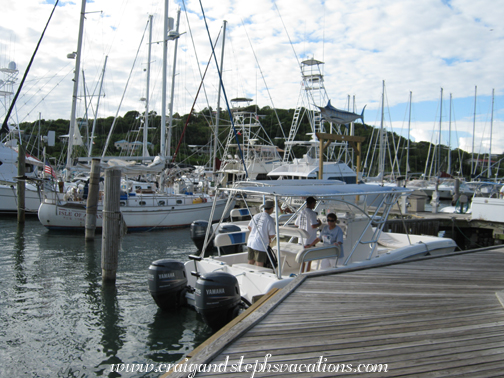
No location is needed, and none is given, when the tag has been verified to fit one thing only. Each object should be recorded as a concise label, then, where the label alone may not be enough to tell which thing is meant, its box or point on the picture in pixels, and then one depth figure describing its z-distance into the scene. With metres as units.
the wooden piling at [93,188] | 14.69
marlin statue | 14.66
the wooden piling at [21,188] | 19.58
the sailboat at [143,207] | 18.12
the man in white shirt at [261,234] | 7.54
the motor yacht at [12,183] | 22.03
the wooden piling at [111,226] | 9.48
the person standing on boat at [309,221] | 7.73
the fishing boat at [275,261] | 6.55
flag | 18.91
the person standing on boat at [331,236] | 7.54
